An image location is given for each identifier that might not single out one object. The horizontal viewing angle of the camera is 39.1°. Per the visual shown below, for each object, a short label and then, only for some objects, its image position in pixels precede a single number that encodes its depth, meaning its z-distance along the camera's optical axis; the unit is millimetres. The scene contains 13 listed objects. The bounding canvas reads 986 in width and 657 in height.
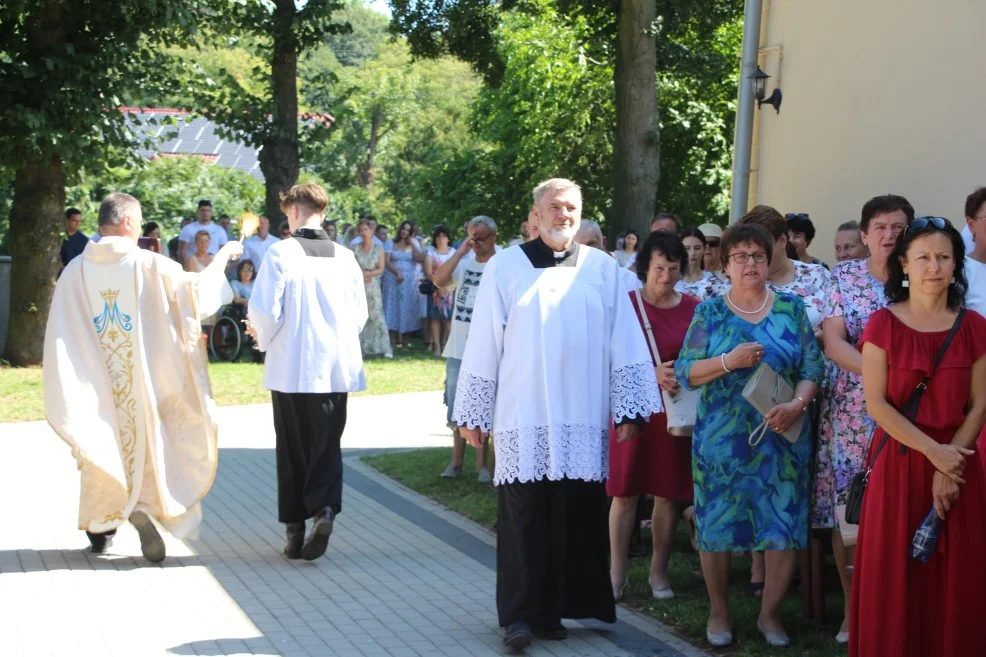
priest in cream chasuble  8289
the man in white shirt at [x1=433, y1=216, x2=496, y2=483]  10688
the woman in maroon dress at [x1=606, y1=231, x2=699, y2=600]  7535
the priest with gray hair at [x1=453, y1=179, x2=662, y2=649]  6617
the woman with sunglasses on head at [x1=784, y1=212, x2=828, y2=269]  8641
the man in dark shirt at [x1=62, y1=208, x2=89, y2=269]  20000
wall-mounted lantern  12438
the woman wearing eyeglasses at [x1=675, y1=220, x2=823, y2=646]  6559
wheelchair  20891
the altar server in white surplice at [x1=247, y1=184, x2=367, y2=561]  8430
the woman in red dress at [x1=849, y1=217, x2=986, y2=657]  5348
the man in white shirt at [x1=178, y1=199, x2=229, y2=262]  21172
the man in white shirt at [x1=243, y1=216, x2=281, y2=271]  22266
